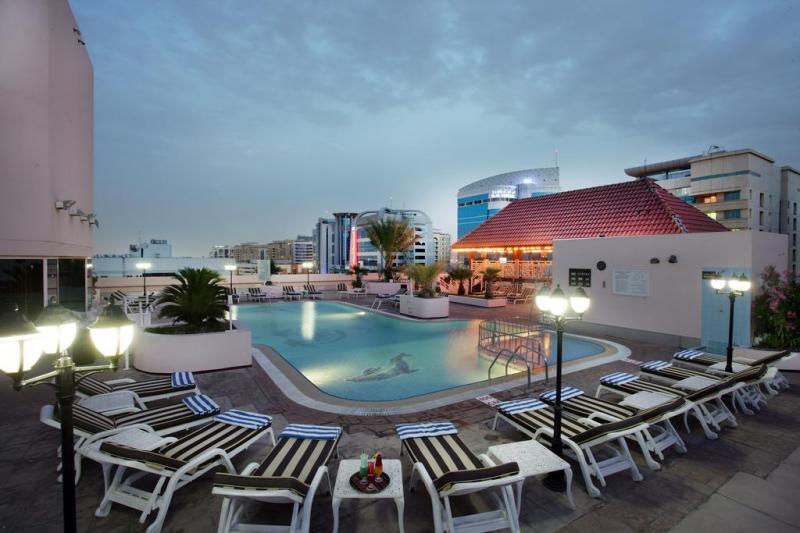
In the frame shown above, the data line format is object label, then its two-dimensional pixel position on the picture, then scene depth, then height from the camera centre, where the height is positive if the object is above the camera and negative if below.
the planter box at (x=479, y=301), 19.05 -2.24
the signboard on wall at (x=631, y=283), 11.30 -0.70
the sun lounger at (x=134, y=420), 3.93 -2.07
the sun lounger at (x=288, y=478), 2.87 -2.00
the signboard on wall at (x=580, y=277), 12.81 -0.59
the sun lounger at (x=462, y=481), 3.03 -2.00
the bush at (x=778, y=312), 8.70 -1.24
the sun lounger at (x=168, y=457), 3.31 -2.04
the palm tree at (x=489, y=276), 20.10 -0.90
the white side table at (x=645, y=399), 5.05 -2.00
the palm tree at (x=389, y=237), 27.73 +1.73
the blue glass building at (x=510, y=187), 101.12 +20.75
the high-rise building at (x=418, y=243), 105.44 +6.43
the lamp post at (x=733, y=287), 6.79 -0.50
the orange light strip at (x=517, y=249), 19.50 +0.63
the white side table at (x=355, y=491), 2.97 -1.97
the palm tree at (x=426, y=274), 17.81 -0.73
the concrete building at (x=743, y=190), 46.25 +9.83
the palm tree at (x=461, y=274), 21.58 -0.86
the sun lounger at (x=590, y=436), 3.91 -2.08
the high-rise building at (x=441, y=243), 178.16 +8.56
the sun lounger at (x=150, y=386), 5.74 -2.16
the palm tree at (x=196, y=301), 8.34 -1.00
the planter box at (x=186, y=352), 7.87 -2.08
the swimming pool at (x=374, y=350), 8.07 -2.76
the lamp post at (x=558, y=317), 3.85 -0.64
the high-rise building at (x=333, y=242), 165.38 +8.21
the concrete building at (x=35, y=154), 10.17 +3.12
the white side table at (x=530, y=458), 3.50 -2.03
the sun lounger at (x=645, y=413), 4.34 -2.07
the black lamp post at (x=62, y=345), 2.27 -0.61
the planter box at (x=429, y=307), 16.08 -2.13
